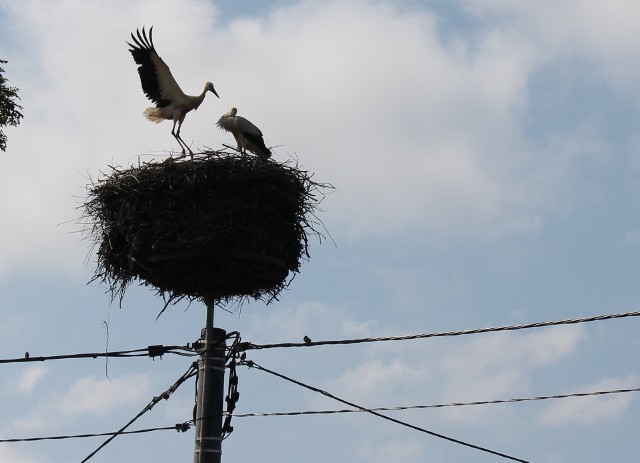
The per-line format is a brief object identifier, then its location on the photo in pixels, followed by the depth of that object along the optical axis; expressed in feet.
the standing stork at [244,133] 77.10
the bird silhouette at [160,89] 70.74
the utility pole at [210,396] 47.03
